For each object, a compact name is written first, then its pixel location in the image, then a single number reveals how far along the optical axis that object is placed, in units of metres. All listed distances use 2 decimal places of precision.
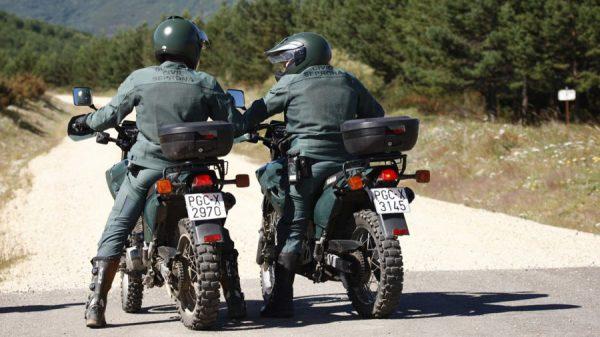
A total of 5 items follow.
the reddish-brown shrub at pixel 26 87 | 82.04
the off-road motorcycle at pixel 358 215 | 13.23
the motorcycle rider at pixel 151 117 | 13.54
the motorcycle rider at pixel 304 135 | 14.23
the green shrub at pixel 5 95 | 72.25
